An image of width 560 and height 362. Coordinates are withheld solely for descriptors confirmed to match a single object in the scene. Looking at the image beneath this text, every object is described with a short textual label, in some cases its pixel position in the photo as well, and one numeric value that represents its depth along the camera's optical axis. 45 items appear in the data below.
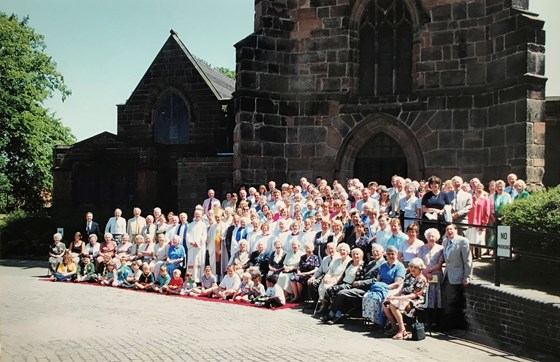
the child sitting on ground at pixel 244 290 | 14.41
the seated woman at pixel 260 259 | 15.02
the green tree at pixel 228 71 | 65.96
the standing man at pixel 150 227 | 17.96
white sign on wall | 10.55
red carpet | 13.67
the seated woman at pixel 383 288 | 11.32
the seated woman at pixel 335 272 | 12.55
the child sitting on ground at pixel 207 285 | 15.26
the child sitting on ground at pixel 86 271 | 17.97
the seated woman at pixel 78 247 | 18.80
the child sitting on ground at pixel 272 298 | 13.55
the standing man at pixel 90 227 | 20.03
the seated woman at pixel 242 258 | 15.14
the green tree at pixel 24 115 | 24.55
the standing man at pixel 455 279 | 11.21
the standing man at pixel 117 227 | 19.33
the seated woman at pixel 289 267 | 13.97
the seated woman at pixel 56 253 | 18.78
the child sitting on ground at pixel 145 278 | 16.44
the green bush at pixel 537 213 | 10.78
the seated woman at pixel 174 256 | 16.45
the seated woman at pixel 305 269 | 13.76
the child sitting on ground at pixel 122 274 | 16.97
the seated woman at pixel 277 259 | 14.41
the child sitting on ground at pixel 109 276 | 17.17
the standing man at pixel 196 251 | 16.59
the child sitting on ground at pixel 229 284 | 14.77
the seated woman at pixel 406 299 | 10.85
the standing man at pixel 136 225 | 19.11
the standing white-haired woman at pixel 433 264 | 11.25
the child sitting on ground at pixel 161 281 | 15.95
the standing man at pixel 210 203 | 18.58
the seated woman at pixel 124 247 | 18.02
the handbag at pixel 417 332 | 10.53
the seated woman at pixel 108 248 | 18.17
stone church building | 17.78
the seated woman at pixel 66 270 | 18.02
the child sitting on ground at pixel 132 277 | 16.72
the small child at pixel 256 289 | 14.18
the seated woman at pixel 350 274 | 12.19
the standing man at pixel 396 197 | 14.31
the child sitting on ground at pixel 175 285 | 15.75
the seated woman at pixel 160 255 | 16.61
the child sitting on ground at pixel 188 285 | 15.60
